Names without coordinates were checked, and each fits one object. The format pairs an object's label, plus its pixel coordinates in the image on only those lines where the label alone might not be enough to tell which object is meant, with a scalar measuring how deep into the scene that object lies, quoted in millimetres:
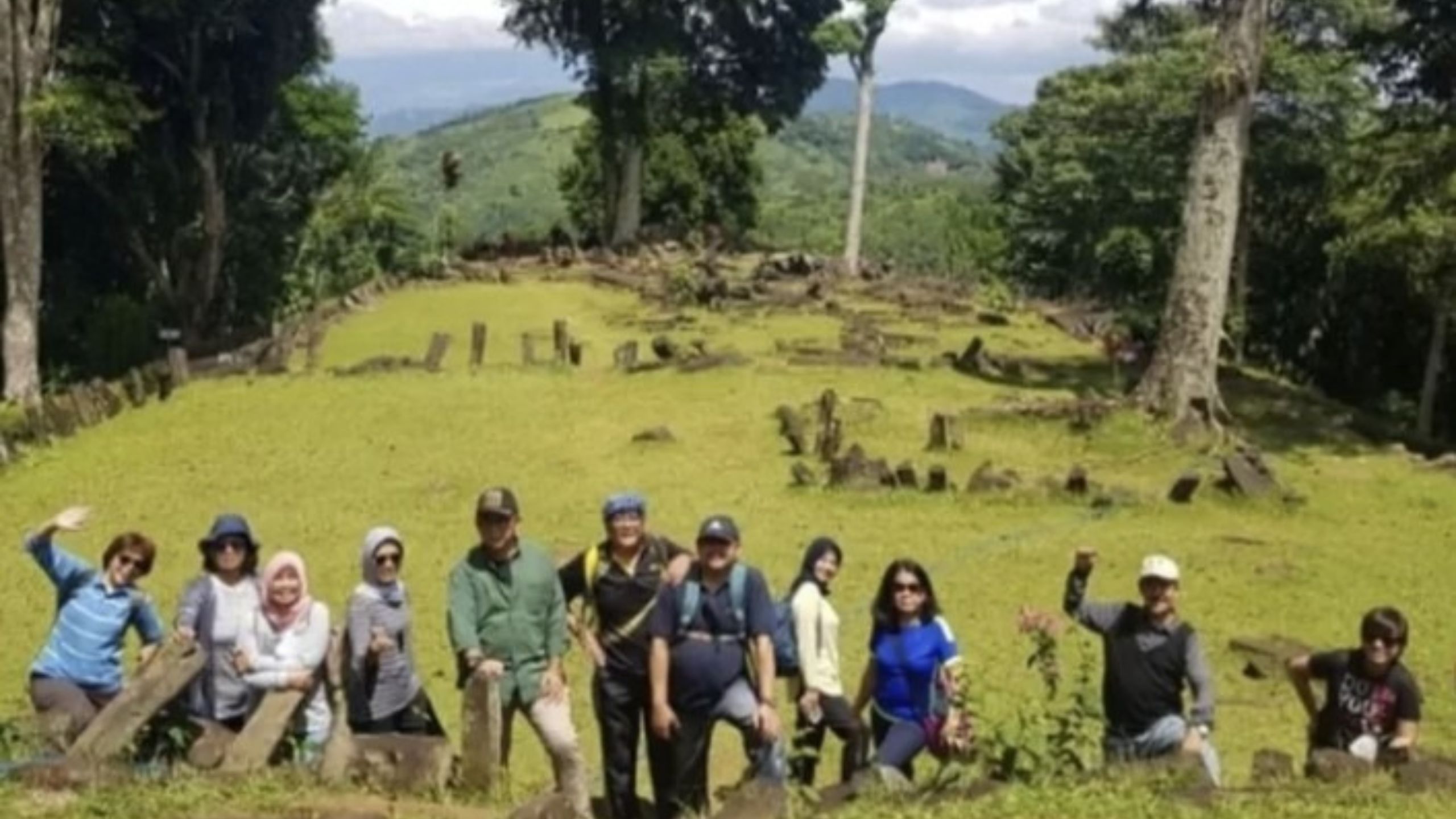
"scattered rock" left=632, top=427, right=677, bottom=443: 20688
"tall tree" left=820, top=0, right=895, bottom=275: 43281
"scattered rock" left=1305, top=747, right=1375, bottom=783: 8172
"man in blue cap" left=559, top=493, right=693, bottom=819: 7988
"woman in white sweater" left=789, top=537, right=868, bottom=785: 8609
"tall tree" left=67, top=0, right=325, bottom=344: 33562
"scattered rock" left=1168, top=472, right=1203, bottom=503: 18156
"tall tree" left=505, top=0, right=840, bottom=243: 47625
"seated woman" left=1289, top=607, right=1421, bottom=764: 8180
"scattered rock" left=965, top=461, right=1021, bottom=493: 18109
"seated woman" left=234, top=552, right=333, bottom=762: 8227
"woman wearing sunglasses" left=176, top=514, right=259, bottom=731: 8414
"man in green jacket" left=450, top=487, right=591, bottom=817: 7992
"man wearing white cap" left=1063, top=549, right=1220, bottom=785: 8297
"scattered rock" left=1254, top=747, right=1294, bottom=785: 8312
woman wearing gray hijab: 8220
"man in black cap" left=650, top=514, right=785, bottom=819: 7840
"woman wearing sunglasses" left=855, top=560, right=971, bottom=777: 8258
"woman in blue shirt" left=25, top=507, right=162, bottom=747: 8719
